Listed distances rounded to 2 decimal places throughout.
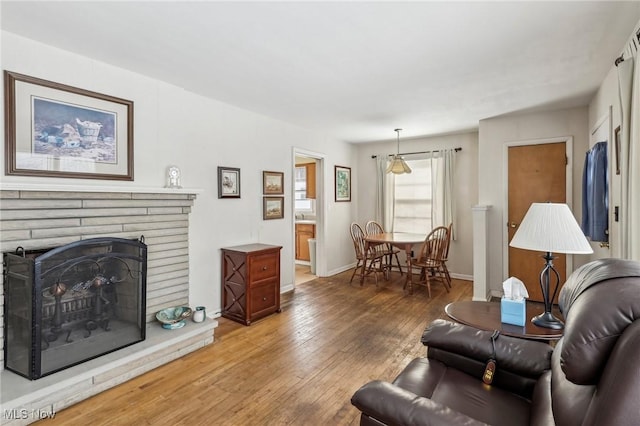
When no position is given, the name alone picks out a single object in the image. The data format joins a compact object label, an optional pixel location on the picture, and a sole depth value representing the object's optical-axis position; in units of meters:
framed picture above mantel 2.22
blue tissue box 1.90
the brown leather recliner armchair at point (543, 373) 0.82
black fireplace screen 2.11
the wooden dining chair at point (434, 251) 4.61
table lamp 1.71
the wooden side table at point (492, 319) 1.77
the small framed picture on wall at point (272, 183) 4.25
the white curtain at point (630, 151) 1.89
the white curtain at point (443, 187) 5.40
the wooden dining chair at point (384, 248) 5.43
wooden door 4.11
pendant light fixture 4.74
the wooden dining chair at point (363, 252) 5.11
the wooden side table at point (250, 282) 3.46
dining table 4.66
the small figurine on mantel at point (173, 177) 3.10
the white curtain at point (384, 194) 6.02
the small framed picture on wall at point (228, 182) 3.66
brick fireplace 2.05
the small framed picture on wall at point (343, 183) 5.85
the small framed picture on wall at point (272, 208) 4.27
